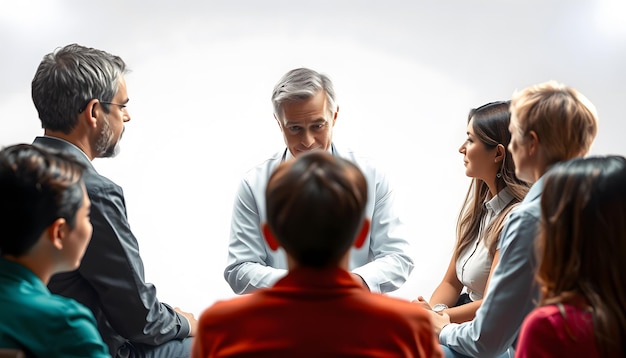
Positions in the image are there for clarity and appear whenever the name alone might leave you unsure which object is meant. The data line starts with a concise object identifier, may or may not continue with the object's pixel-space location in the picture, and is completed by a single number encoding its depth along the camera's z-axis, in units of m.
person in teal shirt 1.61
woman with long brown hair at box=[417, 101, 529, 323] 2.71
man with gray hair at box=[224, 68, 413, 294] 2.81
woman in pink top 1.54
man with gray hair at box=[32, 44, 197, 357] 2.24
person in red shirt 1.39
